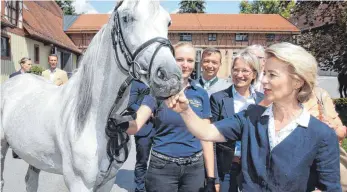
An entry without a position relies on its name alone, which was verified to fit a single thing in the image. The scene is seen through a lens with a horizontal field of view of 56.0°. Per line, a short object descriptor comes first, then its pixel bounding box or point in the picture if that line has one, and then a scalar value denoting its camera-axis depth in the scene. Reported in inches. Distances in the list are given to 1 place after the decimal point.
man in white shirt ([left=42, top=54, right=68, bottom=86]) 206.1
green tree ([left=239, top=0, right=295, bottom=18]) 2059.5
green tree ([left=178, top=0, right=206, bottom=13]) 2158.0
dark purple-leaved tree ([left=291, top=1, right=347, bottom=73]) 473.7
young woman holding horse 103.3
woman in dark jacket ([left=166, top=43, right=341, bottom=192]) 65.3
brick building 1467.9
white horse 69.2
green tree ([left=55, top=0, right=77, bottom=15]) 2060.2
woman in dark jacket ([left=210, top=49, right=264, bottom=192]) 105.8
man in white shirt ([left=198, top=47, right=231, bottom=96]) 123.3
